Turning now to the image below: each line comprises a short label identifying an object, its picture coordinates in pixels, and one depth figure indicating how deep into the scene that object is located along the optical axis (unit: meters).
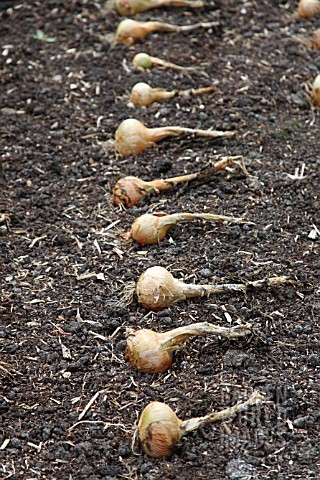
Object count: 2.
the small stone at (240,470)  5.29
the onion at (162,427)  5.45
